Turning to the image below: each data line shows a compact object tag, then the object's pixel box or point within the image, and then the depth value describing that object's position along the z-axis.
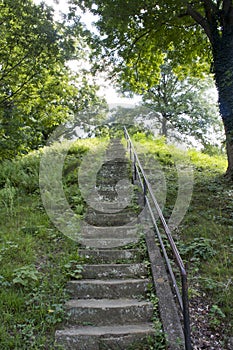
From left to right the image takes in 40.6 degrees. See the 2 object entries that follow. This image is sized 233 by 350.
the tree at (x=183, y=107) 19.91
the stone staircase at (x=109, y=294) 3.41
